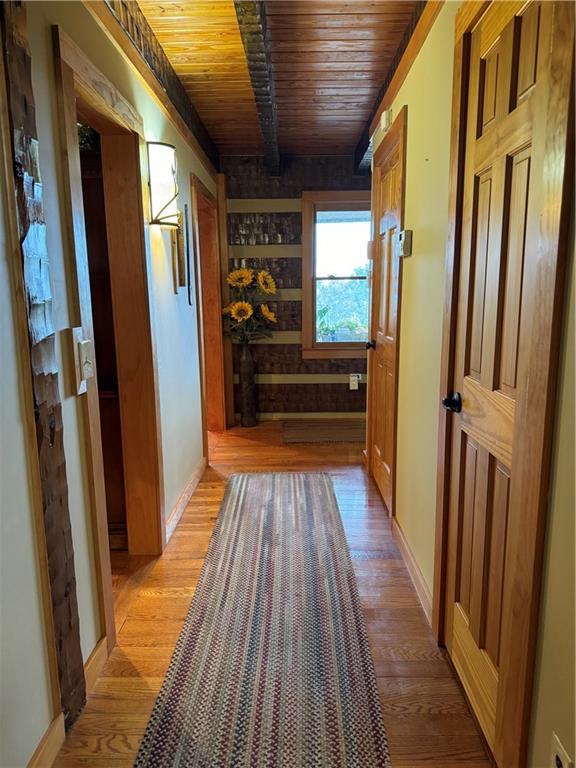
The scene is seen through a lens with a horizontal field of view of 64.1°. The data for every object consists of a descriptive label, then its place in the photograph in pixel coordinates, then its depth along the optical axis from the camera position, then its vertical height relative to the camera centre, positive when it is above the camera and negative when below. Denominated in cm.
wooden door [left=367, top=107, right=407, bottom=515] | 246 -6
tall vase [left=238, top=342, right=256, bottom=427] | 460 -91
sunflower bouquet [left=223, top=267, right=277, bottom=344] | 440 -8
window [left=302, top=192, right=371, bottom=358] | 447 +22
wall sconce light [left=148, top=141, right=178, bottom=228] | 223 +57
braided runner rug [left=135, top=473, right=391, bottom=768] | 134 -129
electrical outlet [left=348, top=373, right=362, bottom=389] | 469 -84
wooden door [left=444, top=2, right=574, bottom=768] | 96 -13
